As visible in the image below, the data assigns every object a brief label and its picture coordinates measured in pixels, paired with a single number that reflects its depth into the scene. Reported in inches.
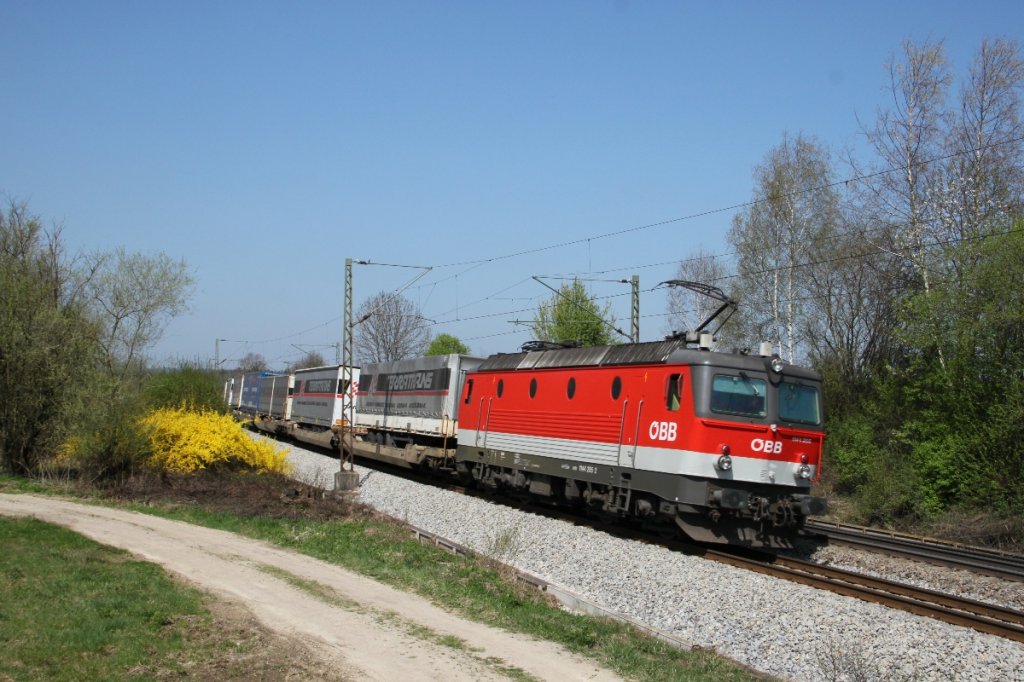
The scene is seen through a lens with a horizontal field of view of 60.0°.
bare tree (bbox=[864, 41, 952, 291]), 919.7
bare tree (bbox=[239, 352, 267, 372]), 4393.2
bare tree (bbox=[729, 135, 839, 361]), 1229.1
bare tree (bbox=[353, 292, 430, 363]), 2938.0
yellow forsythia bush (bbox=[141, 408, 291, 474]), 755.4
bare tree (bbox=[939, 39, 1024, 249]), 887.1
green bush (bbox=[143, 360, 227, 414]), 1268.5
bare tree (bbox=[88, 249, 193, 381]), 1417.3
